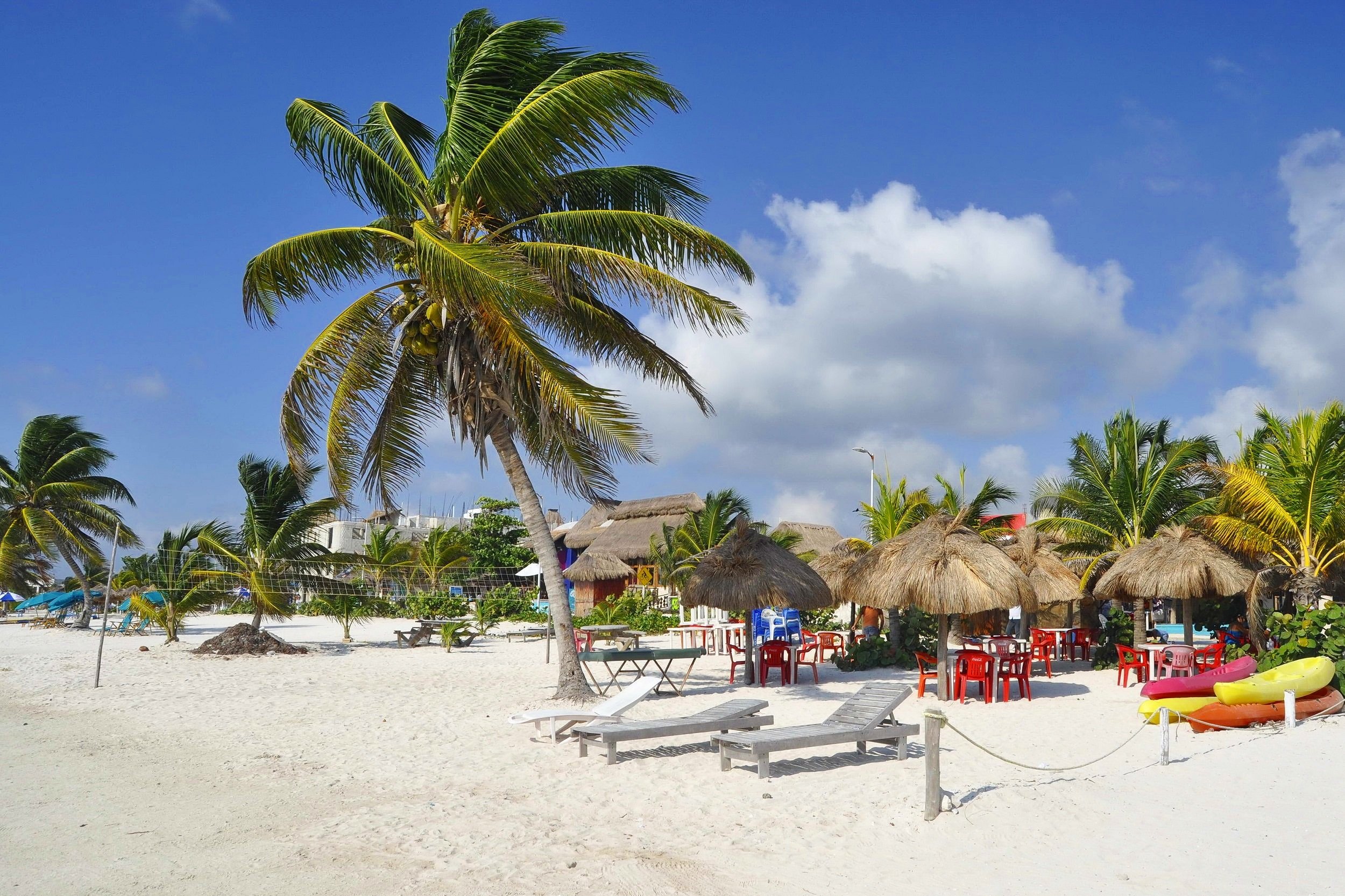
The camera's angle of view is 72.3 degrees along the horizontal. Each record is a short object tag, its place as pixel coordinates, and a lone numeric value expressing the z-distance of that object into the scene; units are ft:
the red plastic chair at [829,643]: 52.70
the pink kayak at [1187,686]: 35.01
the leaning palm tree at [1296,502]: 39.99
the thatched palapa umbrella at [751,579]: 41.57
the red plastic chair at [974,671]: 38.55
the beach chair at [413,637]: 70.03
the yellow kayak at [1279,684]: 32.55
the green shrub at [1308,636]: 35.55
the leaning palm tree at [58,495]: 84.23
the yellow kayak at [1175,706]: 33.19
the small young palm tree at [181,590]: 65.72
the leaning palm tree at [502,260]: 31.17
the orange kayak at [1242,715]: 31.76
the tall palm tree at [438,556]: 102.99
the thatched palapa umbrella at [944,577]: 37.22
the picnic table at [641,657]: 39.75
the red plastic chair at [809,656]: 48.83
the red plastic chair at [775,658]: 44.37
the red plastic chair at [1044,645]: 46.65
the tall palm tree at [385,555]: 71.77
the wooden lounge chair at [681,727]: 26.89
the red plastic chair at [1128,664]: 44.01
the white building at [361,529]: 176.67
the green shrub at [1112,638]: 52.71
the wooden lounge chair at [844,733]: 24.56
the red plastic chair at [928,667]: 39.37
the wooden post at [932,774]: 19.36
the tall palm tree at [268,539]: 63.87
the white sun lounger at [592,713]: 29.78
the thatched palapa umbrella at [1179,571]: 43.52
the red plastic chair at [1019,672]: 39.40
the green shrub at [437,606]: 91.40
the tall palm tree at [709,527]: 84.28
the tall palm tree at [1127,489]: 54.80
